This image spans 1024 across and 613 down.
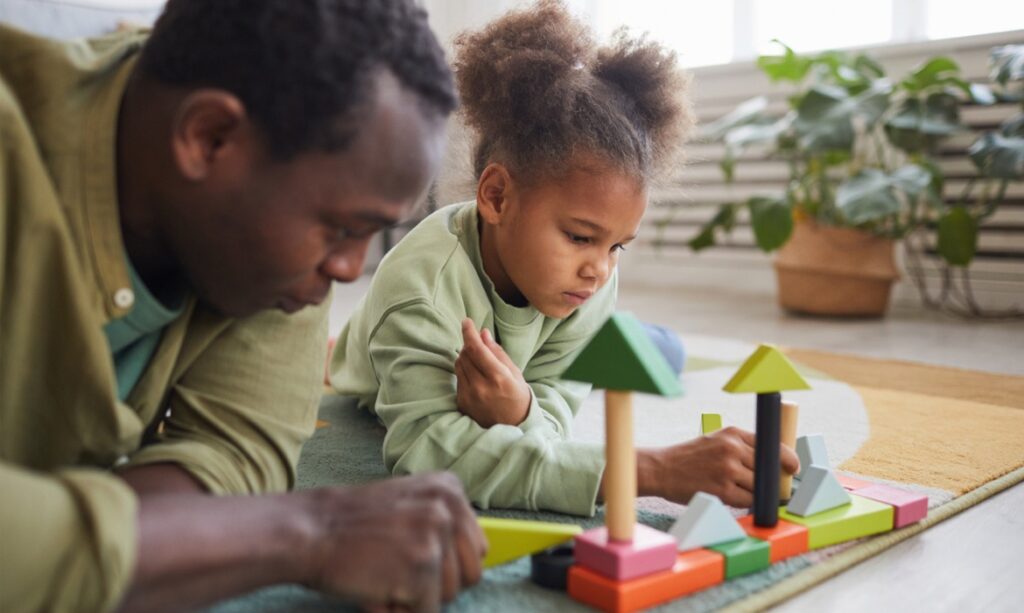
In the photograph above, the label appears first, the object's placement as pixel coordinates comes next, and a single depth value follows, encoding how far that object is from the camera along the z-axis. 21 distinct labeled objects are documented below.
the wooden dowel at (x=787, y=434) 0.95
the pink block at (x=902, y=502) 0.94
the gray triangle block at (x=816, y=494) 0.90
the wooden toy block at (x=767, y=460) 0.83
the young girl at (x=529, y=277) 0.95
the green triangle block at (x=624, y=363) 0.70
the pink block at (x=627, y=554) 0.74
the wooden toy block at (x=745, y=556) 0.80
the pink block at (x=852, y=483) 0.99
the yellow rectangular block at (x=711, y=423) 1.03
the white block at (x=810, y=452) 0.99
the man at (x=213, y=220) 0.61
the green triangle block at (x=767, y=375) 0.80
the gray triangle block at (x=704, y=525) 0.80
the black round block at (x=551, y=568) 0.78
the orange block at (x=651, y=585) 0.73
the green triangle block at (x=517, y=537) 0.80
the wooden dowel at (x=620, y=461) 0.73
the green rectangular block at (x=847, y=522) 0.88
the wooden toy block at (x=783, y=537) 0.84
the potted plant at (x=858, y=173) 2.49
